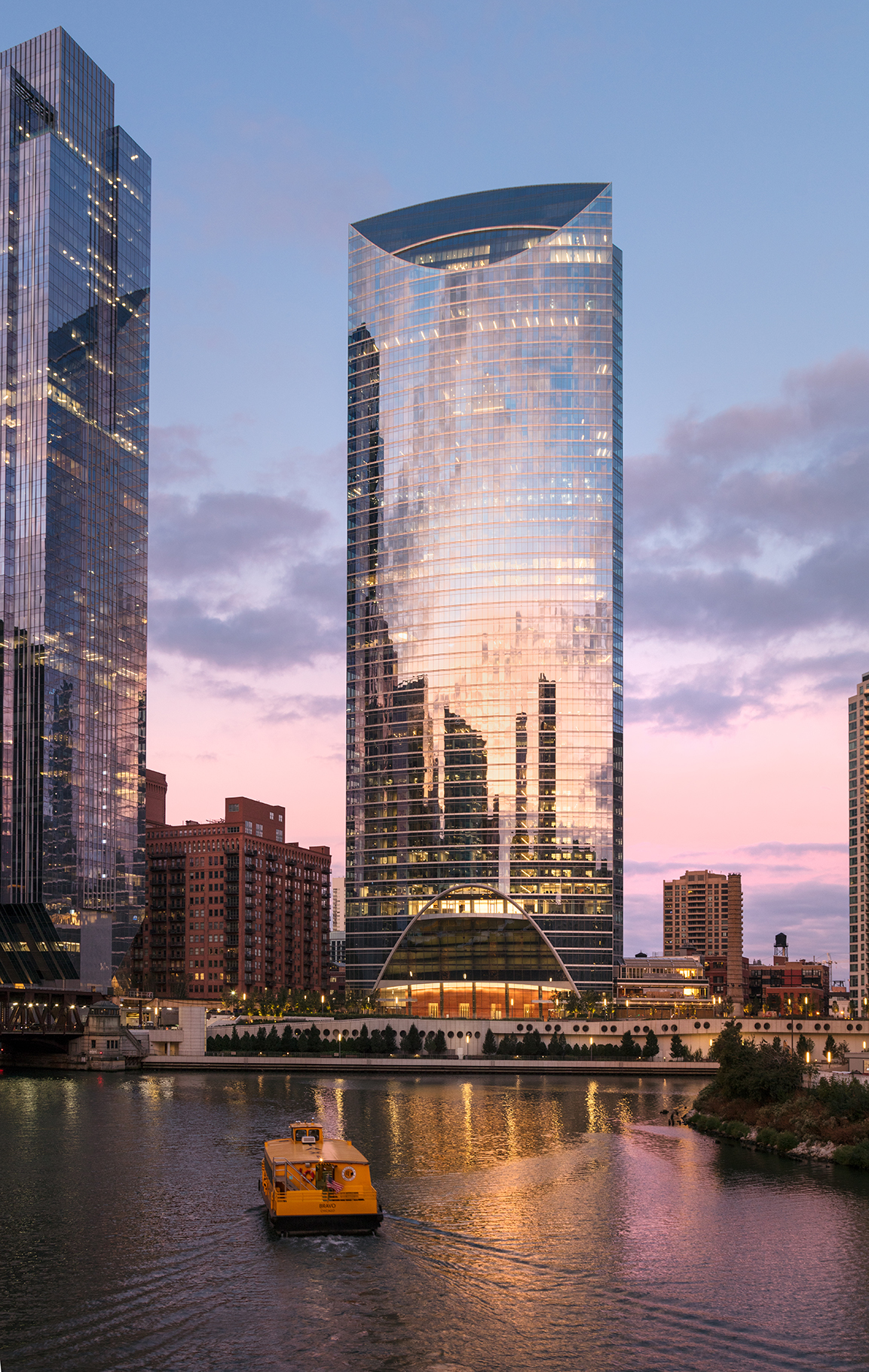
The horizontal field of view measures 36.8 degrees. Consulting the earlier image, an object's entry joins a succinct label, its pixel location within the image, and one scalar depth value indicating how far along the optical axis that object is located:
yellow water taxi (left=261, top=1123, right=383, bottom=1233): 70.56
